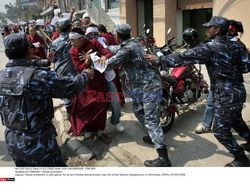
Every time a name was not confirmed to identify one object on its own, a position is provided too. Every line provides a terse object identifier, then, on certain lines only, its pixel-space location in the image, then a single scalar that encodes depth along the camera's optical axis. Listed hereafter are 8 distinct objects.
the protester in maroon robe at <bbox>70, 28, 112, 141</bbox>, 1.91
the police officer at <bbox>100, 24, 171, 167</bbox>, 1.62
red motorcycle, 2.01
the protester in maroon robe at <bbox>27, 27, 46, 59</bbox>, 2.81
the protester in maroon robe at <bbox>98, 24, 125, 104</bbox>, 2.55
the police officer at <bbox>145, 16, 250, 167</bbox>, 1.43
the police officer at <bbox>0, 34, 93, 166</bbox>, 1.15
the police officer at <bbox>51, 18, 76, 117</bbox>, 2.07
